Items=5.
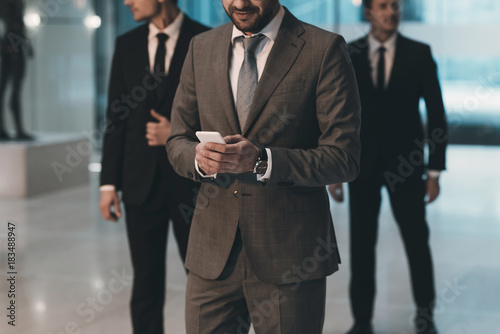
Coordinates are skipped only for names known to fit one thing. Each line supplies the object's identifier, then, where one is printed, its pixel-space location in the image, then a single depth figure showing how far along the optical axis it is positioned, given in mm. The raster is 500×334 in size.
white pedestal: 8180
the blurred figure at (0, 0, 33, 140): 8336
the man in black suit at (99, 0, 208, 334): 3066
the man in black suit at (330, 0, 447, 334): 3650
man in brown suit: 2012
